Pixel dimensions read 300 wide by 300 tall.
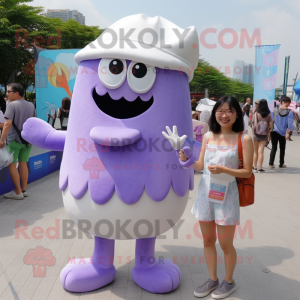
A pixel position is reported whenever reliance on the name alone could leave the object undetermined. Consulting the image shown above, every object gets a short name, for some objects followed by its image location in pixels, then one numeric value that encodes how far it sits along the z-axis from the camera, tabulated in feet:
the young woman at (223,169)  8.44
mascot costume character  8.30
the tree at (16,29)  58.40
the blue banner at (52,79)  31.94
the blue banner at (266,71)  53.88
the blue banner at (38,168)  19.26
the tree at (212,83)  123.13
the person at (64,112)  25.26
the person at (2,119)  18.19
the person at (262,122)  24.49
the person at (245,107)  33.13
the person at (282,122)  25.73
